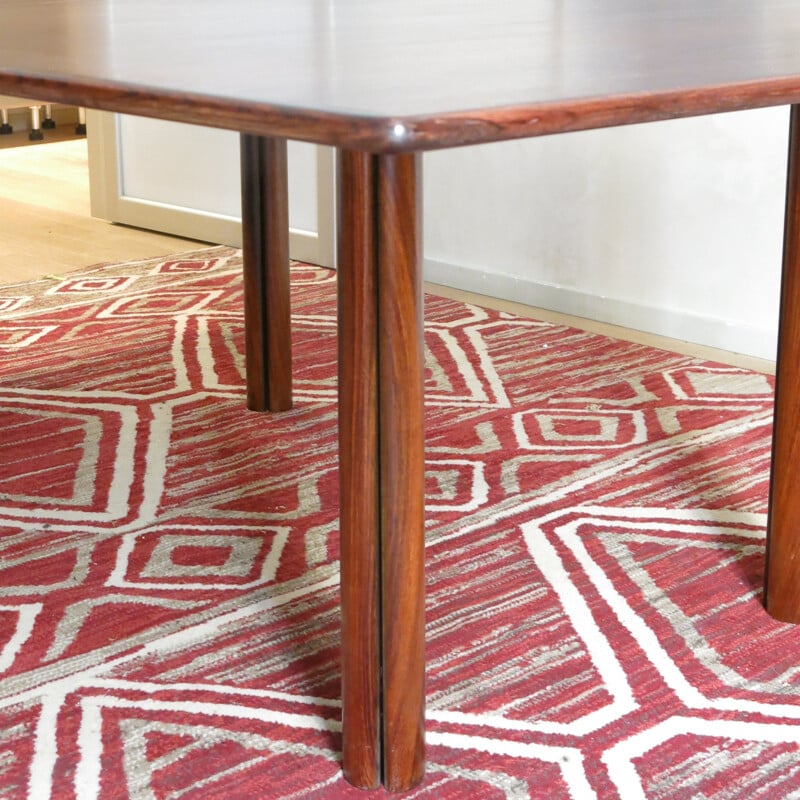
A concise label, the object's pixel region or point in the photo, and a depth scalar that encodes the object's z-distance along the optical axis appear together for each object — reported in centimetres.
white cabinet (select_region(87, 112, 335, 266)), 543
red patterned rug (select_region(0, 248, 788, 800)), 236
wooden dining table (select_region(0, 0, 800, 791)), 198
